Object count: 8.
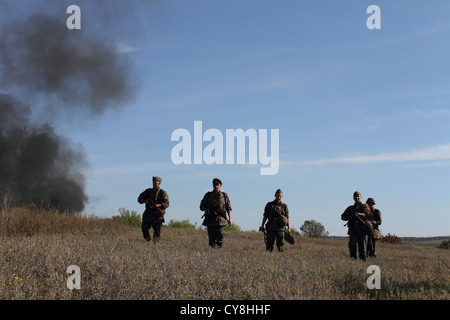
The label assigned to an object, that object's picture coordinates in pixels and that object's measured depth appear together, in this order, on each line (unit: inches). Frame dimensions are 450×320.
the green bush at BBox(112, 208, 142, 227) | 957.8
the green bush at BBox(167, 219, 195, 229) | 1176.8
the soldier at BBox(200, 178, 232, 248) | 510.3
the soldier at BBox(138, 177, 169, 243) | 519.2
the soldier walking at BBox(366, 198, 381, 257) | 592.7
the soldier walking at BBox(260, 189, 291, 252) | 526.6
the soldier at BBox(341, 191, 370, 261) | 506.3
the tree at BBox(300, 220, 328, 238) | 1290.6
